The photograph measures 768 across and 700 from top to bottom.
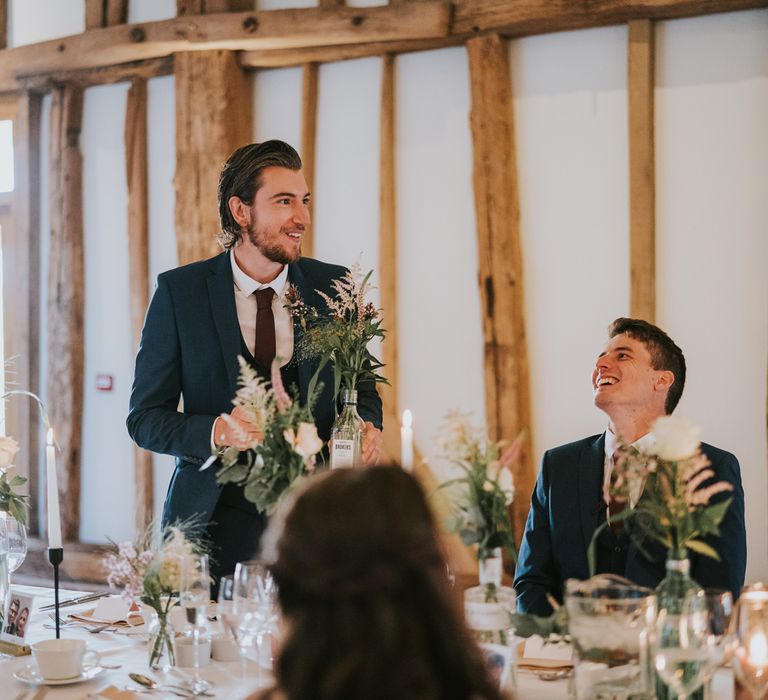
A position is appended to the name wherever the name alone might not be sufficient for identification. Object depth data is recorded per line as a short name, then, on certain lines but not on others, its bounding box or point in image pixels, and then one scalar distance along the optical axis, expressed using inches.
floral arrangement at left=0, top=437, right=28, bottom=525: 92.6
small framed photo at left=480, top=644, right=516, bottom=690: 66.4
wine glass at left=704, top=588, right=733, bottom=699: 63.2
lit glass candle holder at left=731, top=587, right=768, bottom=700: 64.4
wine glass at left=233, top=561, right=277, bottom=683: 71.5
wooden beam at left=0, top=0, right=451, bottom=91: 193.0
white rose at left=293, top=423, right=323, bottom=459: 73.5
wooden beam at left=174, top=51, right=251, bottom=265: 207.6
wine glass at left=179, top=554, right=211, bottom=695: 75.3
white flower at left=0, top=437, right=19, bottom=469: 91.7
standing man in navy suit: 109.9
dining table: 72.6
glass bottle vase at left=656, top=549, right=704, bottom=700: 63.9
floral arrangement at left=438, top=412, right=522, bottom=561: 68.2
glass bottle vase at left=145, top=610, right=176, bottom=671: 78.5
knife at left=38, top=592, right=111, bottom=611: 98.8
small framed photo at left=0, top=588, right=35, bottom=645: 85.7
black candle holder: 83.7
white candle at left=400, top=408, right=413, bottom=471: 80.0
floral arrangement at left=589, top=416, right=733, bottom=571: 63.7
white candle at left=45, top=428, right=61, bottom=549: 83.4
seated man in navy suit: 98.8
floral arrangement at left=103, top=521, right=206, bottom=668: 76.4
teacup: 75.7
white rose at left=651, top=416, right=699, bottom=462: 63.4
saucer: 75.4
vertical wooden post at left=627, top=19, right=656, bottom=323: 178.5
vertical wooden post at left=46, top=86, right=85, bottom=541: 227.6
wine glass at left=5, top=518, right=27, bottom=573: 95.1
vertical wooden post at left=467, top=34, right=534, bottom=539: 189.0
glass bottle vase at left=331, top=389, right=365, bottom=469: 93.4
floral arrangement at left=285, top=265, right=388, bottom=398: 92.7
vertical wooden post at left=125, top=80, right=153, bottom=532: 220.7
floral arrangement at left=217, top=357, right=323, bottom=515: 75.1
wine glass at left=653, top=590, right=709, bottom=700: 62.4
